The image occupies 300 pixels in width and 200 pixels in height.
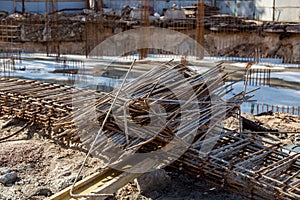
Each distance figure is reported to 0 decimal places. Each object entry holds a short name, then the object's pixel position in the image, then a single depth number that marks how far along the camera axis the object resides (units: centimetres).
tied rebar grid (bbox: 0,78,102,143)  469
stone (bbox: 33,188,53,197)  365
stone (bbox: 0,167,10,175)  400
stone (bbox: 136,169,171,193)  366
